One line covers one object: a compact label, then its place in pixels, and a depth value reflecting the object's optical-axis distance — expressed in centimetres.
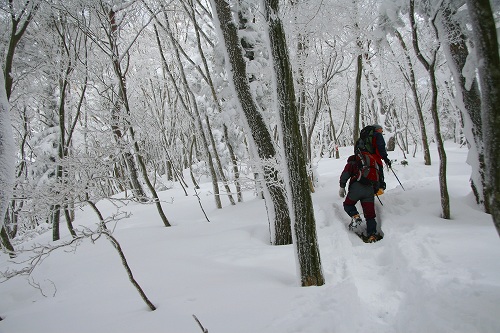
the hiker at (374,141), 578
